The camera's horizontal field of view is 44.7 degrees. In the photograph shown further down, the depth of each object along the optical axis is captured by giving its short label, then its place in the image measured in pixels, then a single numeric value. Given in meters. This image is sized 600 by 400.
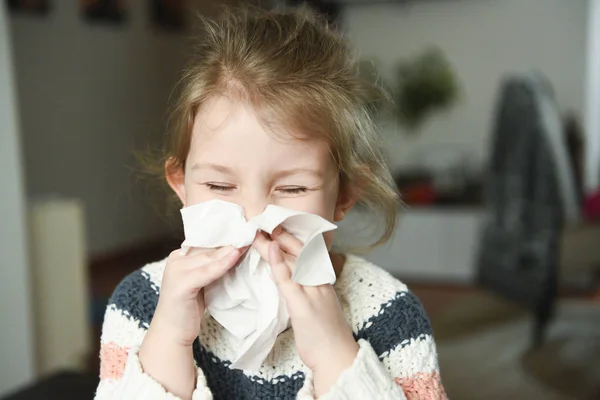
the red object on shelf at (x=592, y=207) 2.71
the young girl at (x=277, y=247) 0.76
